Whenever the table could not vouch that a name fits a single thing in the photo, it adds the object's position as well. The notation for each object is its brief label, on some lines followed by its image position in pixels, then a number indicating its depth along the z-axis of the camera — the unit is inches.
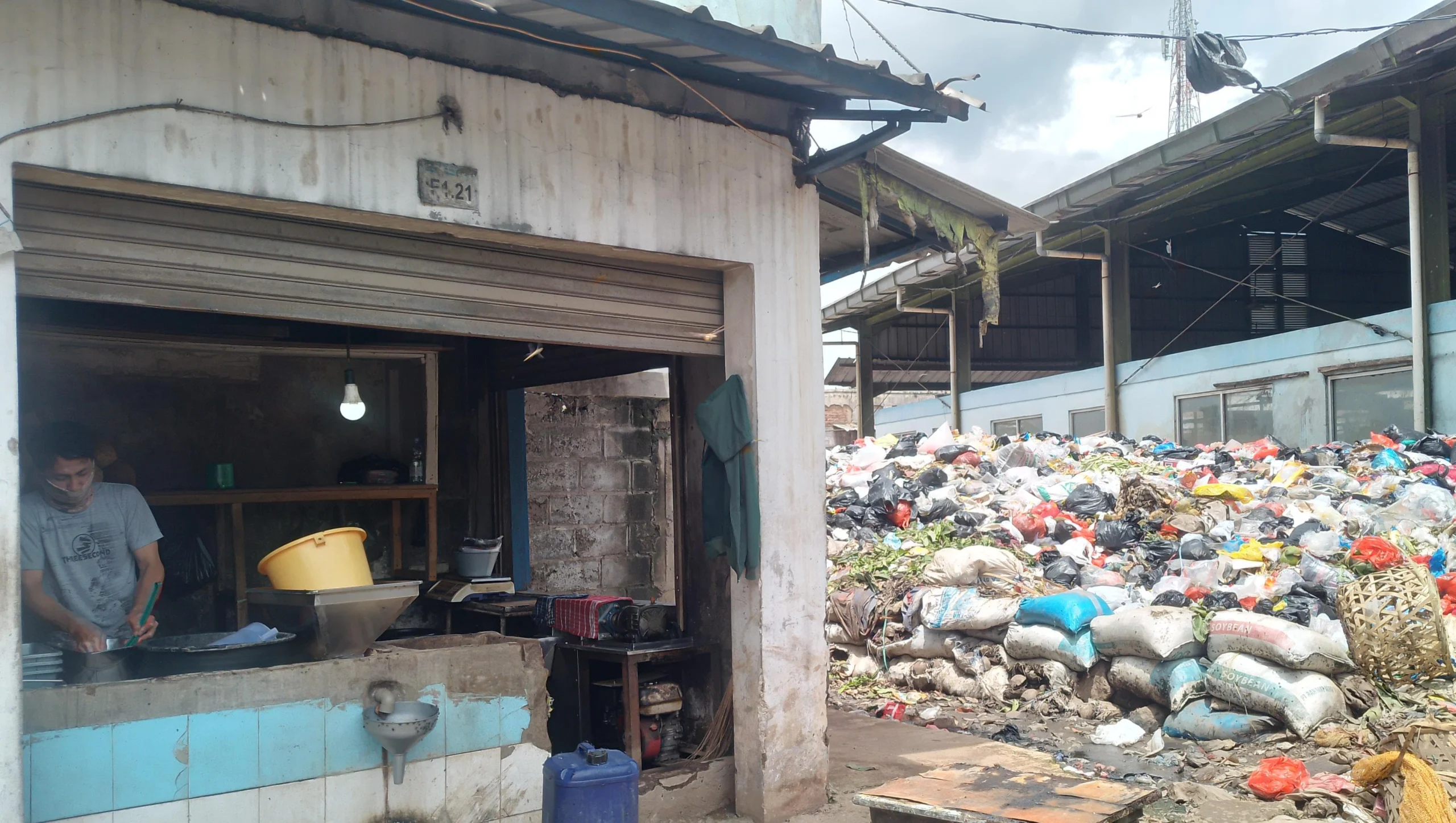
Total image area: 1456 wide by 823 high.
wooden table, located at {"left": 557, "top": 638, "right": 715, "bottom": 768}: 230.7
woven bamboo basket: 270.4
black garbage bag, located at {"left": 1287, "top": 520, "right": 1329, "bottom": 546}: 374.9
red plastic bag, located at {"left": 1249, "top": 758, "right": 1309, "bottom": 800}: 230.5
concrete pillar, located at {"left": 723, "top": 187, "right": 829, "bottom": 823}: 222.4
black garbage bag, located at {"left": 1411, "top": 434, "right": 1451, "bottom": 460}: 445.1
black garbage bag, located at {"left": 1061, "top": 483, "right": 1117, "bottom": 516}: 450.6
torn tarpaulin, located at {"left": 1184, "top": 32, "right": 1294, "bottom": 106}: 343.6
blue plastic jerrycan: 169.9
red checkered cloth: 247.1
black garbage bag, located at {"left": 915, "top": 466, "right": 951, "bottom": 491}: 523.2
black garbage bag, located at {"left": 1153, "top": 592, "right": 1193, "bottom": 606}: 330.0
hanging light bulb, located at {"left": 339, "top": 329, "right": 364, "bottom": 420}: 267.4
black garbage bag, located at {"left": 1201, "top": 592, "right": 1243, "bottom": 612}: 319.9
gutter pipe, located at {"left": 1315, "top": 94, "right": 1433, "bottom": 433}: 481.4
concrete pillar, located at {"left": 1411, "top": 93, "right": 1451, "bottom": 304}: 480.4
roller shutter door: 152.9
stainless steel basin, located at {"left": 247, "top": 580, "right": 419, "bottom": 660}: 181.9
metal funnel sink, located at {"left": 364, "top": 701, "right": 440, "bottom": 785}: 173.0
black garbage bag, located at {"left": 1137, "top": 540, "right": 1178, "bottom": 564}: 389.4
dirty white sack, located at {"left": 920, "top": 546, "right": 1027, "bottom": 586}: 383.2
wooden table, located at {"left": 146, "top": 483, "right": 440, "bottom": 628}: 251.3
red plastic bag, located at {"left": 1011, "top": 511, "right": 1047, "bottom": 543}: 432.8
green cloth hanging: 217.9
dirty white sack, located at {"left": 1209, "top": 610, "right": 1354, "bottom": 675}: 273.9
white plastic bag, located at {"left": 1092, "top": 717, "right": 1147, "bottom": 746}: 288.5
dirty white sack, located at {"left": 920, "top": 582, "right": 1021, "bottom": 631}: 350.6
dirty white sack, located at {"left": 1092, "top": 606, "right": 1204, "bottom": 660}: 298.4
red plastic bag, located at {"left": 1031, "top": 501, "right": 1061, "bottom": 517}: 446.6
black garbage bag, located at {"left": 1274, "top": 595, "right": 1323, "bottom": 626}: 300.7
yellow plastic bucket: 185.2
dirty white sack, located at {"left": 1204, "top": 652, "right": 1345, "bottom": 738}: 267.1
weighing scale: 281.7
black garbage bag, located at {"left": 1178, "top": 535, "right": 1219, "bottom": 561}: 374.3
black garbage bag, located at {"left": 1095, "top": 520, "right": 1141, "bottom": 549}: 412.5
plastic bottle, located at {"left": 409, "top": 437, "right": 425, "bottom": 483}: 293.0
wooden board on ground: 154.6
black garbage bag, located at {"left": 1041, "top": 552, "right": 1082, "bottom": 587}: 379.9
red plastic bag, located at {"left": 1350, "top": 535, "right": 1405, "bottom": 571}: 329.1
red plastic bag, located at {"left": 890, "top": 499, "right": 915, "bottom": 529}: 475.8
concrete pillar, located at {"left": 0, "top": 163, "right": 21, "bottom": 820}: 135.7
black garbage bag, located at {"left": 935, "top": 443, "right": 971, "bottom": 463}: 573.3
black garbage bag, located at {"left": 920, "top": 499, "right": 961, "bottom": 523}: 467.5
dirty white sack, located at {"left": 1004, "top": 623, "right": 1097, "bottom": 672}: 321.7
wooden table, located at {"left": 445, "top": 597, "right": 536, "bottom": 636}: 266.1
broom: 234.5
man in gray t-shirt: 171.9
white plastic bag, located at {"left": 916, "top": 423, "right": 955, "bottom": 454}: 604.9
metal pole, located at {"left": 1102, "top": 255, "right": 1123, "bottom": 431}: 693.3
